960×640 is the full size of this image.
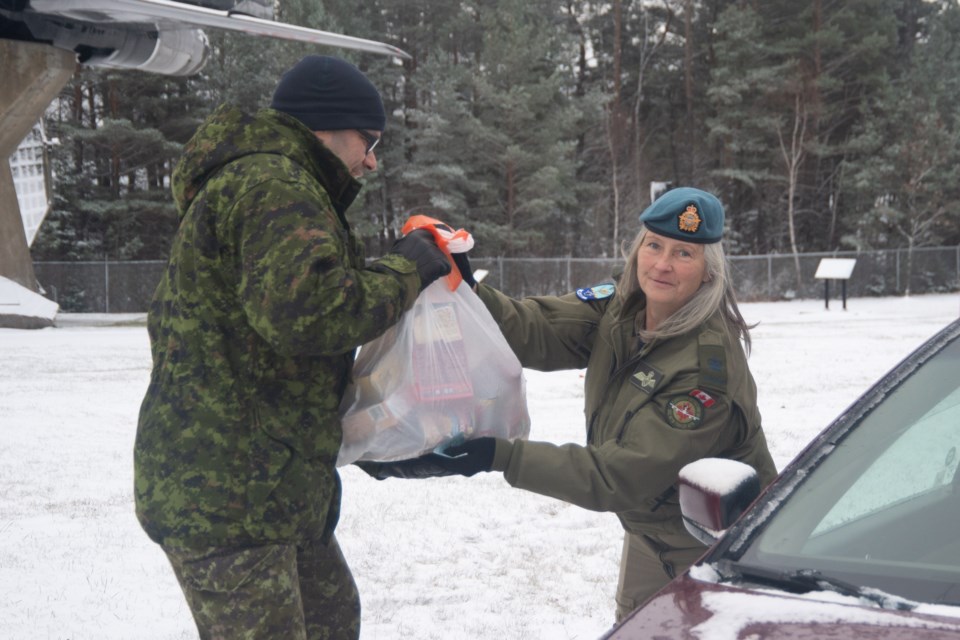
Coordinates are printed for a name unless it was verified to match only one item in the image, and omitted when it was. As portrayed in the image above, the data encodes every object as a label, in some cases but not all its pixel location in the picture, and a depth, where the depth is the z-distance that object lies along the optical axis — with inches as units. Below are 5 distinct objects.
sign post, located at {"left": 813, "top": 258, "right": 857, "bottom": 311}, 964.6
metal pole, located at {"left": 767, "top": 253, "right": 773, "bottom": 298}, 1202.6
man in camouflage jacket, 76.5
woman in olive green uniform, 89.0
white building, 818.2
